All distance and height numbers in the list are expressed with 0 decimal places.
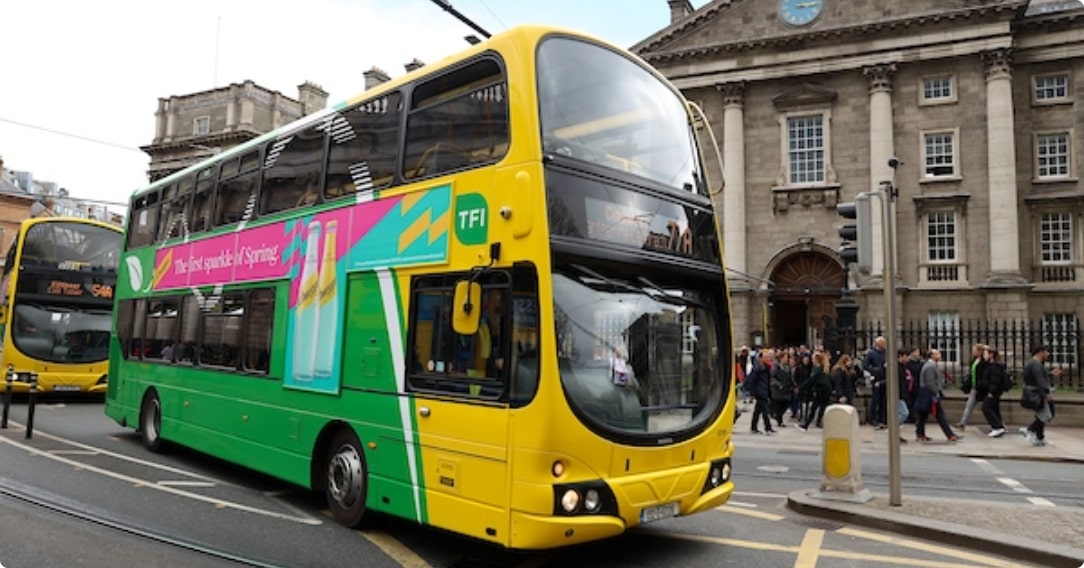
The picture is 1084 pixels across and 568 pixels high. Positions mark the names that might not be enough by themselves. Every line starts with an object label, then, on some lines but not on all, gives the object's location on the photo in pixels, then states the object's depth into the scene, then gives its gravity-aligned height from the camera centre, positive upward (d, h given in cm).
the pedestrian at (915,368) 1520 -15
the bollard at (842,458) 803 -107
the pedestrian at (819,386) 1602 -59
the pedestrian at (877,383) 1581 -50
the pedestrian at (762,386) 1578 -62
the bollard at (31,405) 1209 -109
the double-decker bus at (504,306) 523 +35
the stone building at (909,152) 2911 +851
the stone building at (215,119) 4644 +1427
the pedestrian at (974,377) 1528 -30
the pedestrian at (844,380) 1549 -44
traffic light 820 +141
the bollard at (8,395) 1267 -106
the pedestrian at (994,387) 1491 -48
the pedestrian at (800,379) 1747 -50
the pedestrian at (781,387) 1671 -67
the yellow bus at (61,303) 1806 +90
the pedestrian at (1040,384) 1345 -36
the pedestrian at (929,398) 1447 -72
